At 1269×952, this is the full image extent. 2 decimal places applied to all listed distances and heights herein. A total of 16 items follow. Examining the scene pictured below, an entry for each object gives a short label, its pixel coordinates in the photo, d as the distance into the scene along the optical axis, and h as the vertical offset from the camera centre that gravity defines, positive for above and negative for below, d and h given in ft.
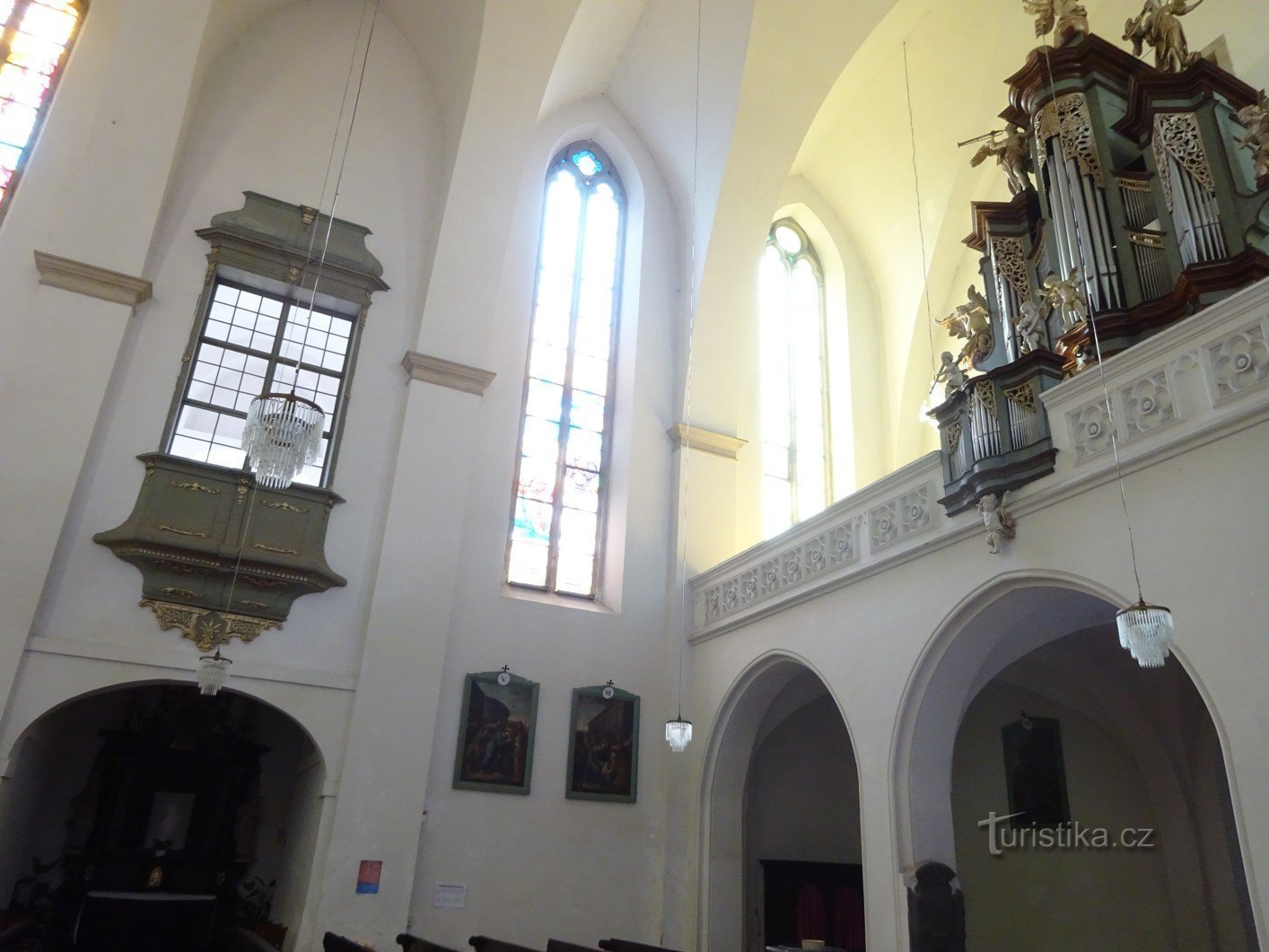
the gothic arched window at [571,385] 40.04 +19.96
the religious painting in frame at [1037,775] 36.88 +4.70
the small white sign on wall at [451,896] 32.40 -0.53
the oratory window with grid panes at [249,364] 34.71 +17.34
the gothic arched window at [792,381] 46.01 +23.17
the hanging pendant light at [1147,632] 17.72 +4.76
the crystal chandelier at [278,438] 26.84 +10.89
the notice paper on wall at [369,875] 30.53 -0.02
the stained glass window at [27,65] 35.29 +27.24
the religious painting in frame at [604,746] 36.06 +4.86
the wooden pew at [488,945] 21.07 -1.30
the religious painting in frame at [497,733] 34.45 +4.86
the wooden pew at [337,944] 19.99 -1.38
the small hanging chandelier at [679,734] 30.66 +4.52
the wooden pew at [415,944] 21.33 -1.39
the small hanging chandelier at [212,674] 28.66 +5.16
